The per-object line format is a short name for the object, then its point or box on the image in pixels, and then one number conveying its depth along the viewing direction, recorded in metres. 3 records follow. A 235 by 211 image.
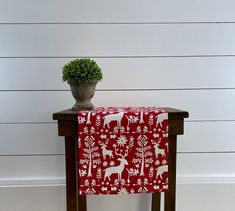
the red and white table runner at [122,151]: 0.74
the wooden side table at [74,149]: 0.76
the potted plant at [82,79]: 0.81
